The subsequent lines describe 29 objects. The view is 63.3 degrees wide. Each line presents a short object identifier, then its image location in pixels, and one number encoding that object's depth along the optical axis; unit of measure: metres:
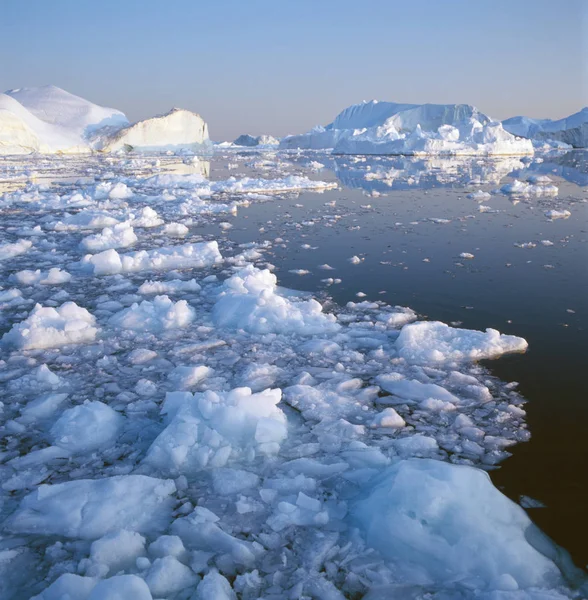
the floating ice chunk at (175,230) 9.30
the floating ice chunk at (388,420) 3.05
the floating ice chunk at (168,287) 5.79
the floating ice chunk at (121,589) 1.73
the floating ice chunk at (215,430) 2.70
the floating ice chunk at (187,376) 3.58
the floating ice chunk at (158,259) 6.65
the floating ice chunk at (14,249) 7.56
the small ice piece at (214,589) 1.85
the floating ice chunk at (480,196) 13.63
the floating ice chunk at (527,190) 14.47
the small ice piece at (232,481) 2.49
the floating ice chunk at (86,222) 9.98
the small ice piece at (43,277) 6.14
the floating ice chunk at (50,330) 4.27
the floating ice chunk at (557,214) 10.39
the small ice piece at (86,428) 2.90
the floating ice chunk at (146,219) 10.14
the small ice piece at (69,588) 1.81
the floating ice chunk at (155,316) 4.69
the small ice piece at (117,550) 2.02
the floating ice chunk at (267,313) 4.58
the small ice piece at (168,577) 1.90
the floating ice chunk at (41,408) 3.18
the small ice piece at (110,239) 8.04
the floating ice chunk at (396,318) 4.77
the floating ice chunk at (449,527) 1.96
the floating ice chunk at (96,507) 2.25
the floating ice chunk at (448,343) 3.94
